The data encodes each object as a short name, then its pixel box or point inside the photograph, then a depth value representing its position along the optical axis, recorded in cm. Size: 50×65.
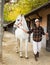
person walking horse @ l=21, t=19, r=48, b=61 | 421
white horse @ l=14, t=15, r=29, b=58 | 441
